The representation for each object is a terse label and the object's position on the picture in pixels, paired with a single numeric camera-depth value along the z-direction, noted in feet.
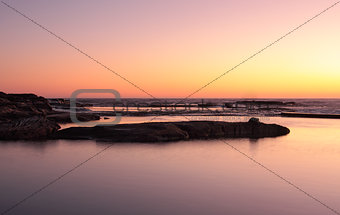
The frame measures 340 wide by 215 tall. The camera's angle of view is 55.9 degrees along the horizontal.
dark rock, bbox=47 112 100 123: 82.12
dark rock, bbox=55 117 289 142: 47.57
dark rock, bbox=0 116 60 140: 49.48
